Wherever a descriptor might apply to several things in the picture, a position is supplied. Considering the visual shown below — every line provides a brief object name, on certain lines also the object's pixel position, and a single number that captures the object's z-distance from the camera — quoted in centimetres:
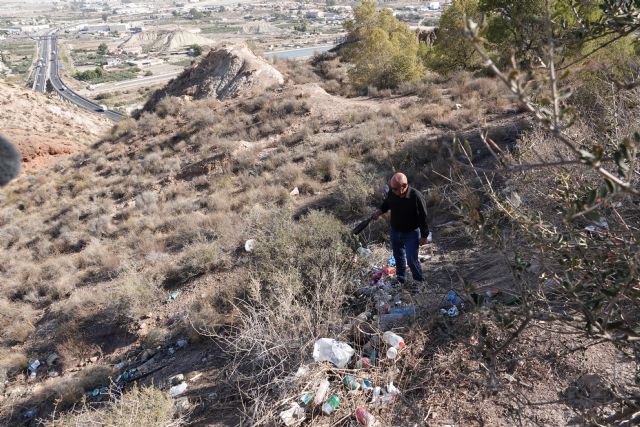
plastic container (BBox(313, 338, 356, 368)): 360
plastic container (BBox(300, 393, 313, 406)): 340
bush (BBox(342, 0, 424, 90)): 1919
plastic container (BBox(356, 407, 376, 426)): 321
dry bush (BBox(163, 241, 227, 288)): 698
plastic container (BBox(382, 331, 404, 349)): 371
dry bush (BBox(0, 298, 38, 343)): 682
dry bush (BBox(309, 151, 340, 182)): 1012
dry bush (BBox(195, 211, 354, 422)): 379
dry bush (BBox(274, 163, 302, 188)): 1017
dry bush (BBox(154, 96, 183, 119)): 1901
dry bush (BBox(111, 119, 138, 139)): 1875
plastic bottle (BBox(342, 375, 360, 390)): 345
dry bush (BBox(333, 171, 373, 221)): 779
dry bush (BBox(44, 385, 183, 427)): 341
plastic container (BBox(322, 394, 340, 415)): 333
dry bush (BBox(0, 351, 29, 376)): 587
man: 479
